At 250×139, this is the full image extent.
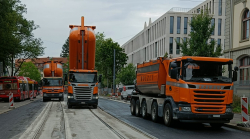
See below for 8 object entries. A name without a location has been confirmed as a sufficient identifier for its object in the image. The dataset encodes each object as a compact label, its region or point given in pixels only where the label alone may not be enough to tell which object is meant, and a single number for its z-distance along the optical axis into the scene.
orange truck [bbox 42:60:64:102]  36.94
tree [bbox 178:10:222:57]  24.84
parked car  43.09
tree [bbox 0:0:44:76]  52.71
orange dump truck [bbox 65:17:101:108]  23.16
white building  64.12
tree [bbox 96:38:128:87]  65.25
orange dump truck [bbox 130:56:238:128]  12.50
